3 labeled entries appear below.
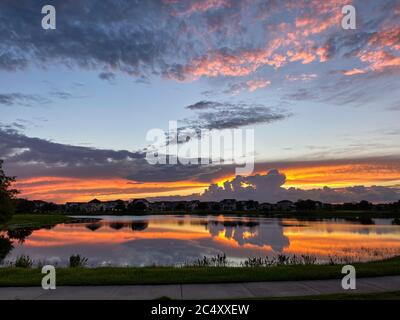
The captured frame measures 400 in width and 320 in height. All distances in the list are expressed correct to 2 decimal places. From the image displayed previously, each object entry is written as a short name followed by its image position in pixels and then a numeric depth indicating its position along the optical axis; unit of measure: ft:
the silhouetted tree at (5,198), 166.09
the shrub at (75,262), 61.78
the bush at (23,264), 59.11
